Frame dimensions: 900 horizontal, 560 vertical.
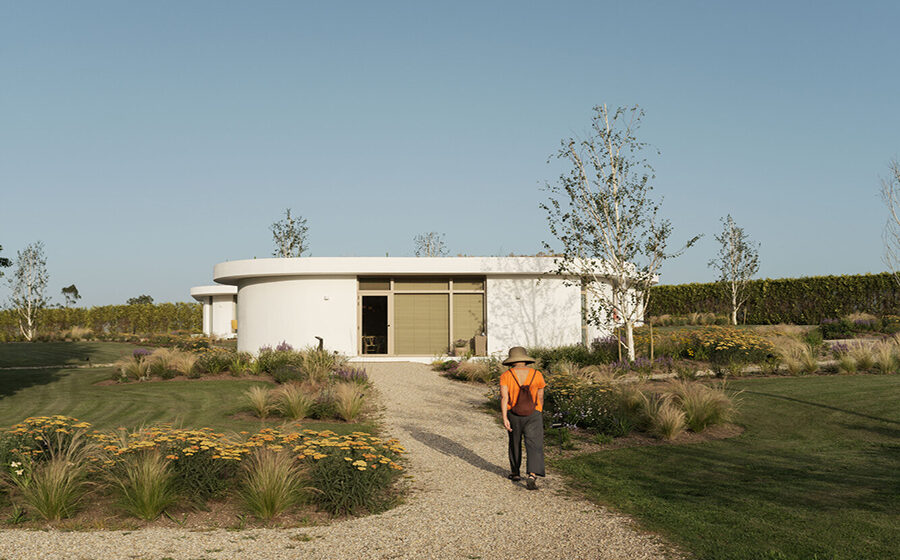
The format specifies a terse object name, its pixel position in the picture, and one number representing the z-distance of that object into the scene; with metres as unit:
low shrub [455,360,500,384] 15.59
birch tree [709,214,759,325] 30.00
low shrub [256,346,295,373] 16.19
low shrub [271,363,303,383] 14.58
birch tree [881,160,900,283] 17.86
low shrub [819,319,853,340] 21.23
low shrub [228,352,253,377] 15.58
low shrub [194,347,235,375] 15.91
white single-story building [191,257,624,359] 20.11
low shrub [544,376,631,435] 9.83
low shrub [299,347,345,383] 14.26
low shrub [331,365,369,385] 14.14
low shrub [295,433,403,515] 6.04
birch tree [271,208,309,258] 37.78
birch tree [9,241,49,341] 35.31
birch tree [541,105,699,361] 17.28
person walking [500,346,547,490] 7.03
